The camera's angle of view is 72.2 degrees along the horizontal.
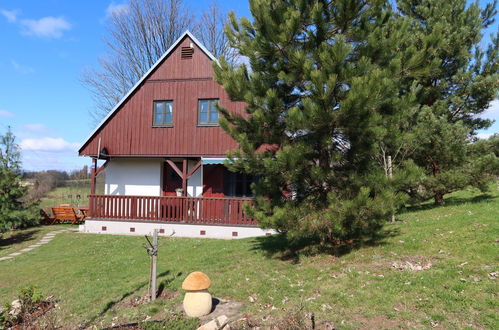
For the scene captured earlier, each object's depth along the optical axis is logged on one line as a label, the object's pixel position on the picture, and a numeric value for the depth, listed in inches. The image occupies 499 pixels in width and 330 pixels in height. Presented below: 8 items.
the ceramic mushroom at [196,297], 195.9
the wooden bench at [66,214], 660.7
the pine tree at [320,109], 235.0
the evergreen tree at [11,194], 529.7
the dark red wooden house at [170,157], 497.4
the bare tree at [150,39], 1013.2
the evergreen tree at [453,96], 400.5
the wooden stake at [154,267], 225.8
